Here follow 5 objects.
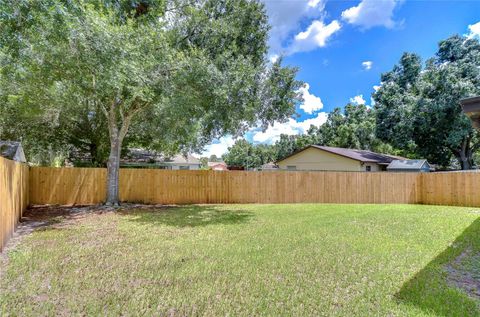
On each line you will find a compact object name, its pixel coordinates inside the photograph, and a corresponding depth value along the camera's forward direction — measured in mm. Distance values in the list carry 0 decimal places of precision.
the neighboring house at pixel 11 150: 10930
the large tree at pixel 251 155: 63969
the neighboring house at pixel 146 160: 22453
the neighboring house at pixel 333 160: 20297
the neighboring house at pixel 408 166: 19109
